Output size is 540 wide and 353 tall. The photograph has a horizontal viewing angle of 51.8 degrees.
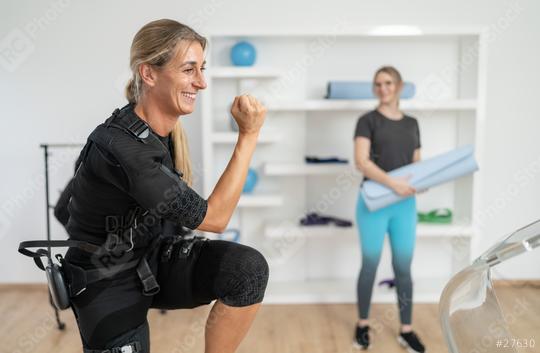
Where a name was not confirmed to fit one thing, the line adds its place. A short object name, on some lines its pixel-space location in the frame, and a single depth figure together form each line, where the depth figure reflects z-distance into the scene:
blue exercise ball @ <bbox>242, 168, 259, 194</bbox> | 3.15
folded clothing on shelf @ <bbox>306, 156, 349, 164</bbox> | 3.14
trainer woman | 2.61
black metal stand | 2.69
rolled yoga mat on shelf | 3.07
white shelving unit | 3.10
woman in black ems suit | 1.41
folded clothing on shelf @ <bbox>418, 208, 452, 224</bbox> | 3.22
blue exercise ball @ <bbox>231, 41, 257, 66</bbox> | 3.07
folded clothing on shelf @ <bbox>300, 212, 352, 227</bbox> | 3.21
